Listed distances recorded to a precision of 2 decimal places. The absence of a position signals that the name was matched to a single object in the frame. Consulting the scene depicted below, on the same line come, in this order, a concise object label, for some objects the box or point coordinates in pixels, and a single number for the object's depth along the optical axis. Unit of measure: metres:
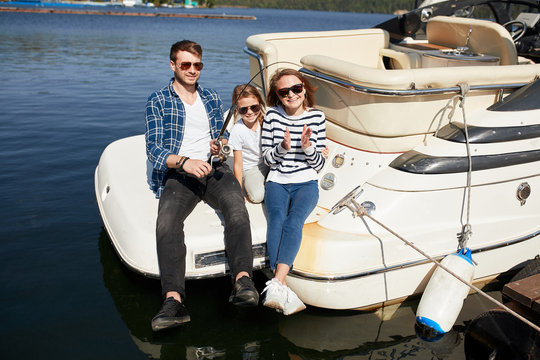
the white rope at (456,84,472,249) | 3.10
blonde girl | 3.30
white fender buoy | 2.86
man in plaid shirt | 2.79
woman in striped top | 2.92
